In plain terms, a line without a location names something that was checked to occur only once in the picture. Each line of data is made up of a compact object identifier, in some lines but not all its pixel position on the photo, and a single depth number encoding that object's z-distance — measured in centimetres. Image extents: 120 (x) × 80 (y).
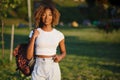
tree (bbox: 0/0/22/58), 1068
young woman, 431
